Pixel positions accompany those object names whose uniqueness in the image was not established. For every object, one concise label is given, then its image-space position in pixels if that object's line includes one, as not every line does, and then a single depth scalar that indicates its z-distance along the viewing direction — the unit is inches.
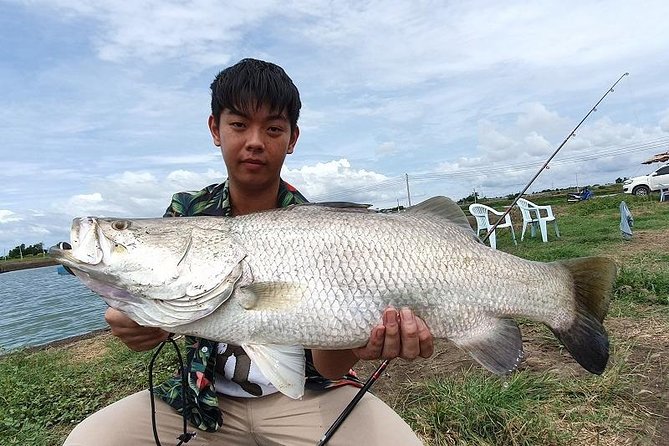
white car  1330.0
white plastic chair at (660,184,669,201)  1118.6
